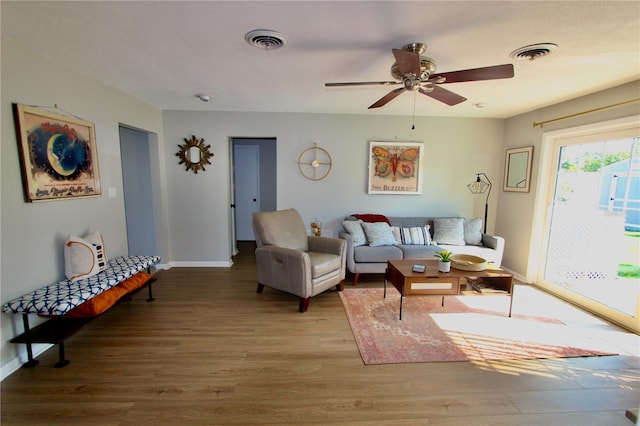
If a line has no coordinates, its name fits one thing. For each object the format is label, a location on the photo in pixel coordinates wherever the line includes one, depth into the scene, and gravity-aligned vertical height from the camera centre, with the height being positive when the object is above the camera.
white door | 5.67 +0.06
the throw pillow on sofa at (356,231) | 3.65 -0.61
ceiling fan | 1.72 +0.76
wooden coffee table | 2.57 -0.89
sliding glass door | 2.68 -0.38
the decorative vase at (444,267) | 2.67 -0.76
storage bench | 1.89 -0.88
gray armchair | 2.83 -0.80
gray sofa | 3.58 -0.81
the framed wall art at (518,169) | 3.78 +0.28
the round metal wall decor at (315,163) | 4.20 +0.34
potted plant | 2.67 -0.72
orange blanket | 2.15 -0.97
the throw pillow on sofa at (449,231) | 3.90 -0.61
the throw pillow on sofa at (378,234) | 3.68 -0.64
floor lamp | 4.35 +0.03
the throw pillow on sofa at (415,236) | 3.84 -0.68
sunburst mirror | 4.01 +0.43
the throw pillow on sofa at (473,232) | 3.93 -0.63
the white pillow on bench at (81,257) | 2.30 -0.64
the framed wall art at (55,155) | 2.02 +0.21
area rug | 2.18 -1.28
